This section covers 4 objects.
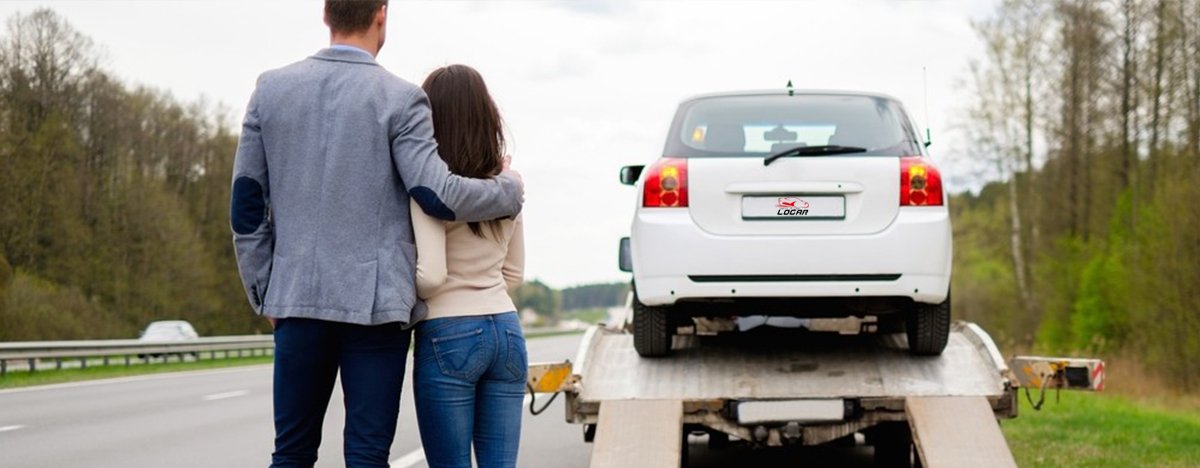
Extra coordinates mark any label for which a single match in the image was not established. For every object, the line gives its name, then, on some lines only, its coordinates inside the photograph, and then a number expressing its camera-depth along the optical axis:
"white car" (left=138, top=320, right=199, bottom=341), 44.00
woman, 3.56
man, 3.35
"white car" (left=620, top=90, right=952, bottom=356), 7.05
